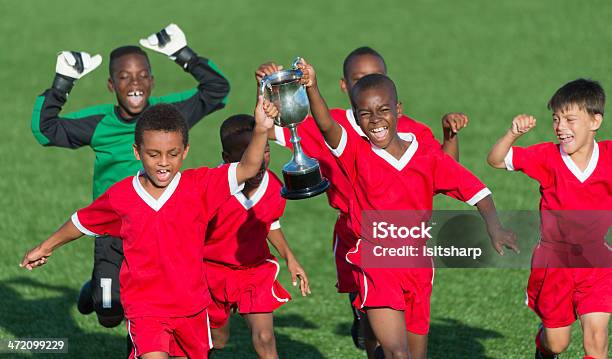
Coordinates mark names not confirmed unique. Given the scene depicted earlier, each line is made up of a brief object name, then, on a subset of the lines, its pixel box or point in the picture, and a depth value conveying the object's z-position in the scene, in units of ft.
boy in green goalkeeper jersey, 53.88
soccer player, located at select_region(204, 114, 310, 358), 49.37
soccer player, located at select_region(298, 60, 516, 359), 44.52
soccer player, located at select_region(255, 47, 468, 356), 49.47
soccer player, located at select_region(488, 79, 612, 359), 47.06
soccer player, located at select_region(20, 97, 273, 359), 43.06
